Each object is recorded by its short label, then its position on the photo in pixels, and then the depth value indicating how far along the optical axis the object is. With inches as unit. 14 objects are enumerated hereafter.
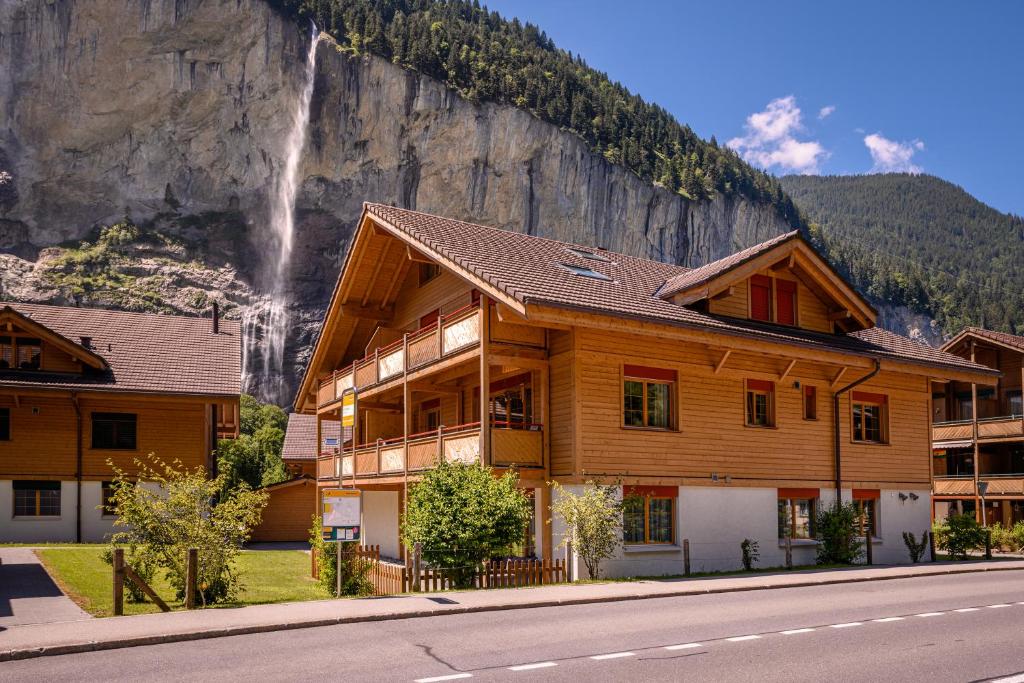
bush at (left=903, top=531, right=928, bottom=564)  1023.0
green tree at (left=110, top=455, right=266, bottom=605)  609.9
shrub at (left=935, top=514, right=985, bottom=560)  1054.4
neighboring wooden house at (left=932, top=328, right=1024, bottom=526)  1611.7
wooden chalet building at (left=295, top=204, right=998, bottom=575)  813.9
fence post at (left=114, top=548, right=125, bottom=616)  525.3
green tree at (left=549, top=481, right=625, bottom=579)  758.5
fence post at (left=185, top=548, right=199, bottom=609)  559.2
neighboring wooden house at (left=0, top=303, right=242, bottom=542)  1294.3
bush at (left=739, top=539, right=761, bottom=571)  884.9
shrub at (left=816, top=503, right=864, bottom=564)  946.7
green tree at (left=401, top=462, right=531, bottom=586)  690.2
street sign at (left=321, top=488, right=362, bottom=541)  605.6
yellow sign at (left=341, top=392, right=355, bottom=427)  699.4
